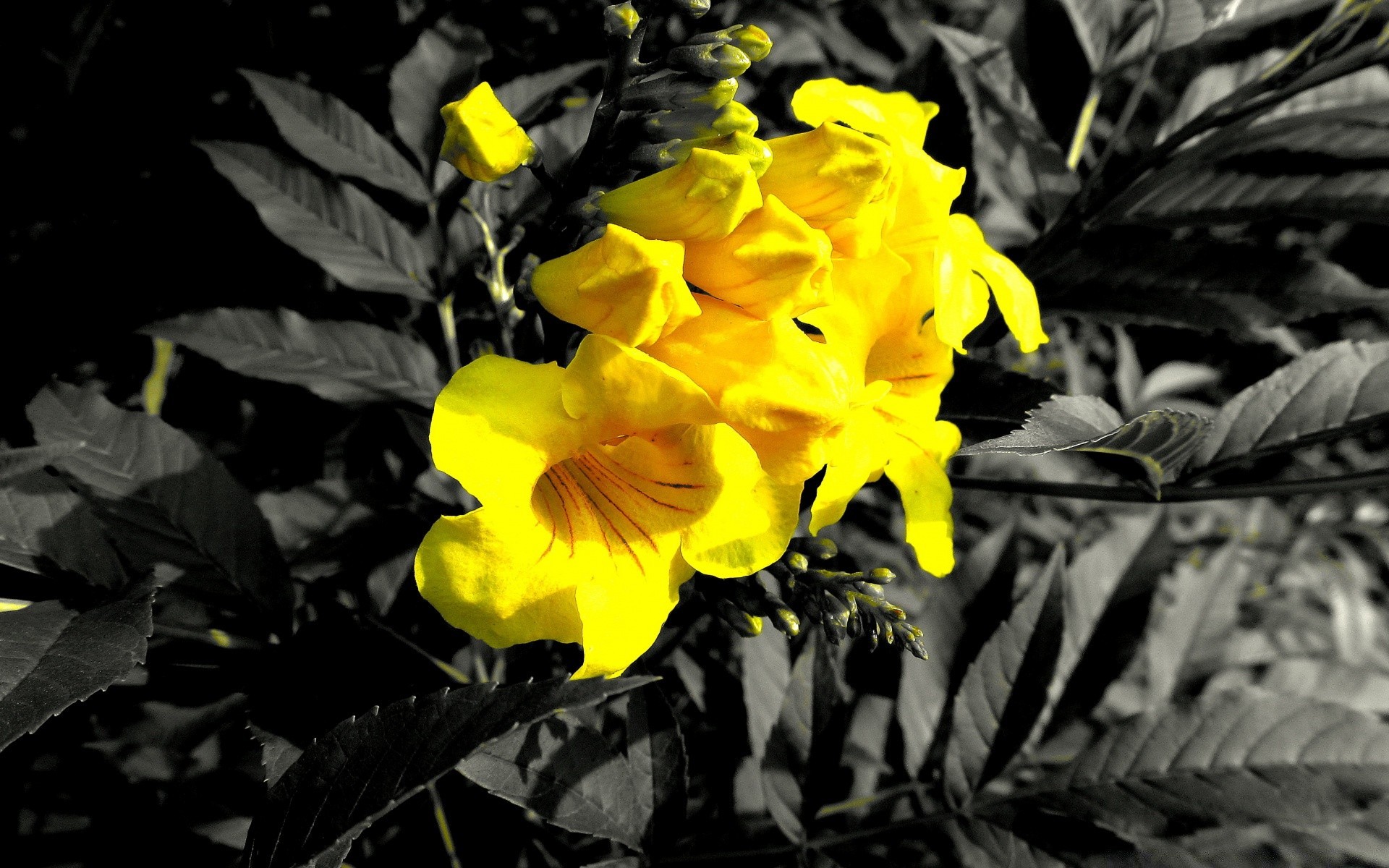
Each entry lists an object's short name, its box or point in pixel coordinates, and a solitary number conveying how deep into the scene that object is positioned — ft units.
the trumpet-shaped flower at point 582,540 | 1.15
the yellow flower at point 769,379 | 1.16
